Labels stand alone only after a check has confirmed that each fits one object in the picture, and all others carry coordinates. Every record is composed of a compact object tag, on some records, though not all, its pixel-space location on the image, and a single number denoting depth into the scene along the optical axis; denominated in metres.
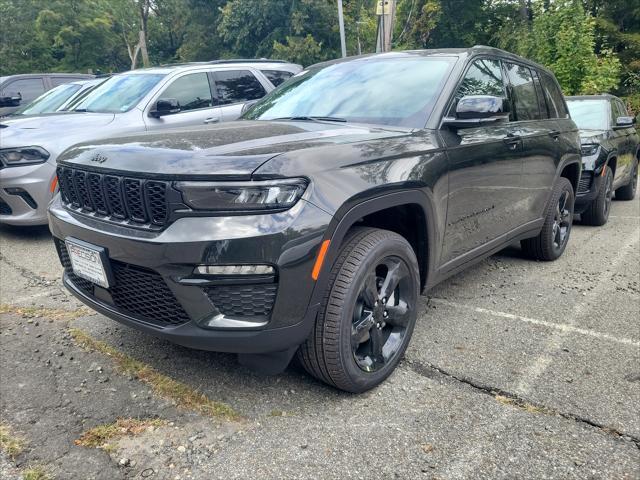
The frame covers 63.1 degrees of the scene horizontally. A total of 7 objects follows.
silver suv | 5.13
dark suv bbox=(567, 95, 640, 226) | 6.07
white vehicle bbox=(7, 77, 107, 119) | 6.81
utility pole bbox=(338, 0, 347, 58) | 16.19
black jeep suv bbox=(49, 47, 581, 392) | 2.12
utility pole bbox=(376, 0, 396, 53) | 13.65
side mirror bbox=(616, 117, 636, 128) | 6.98
